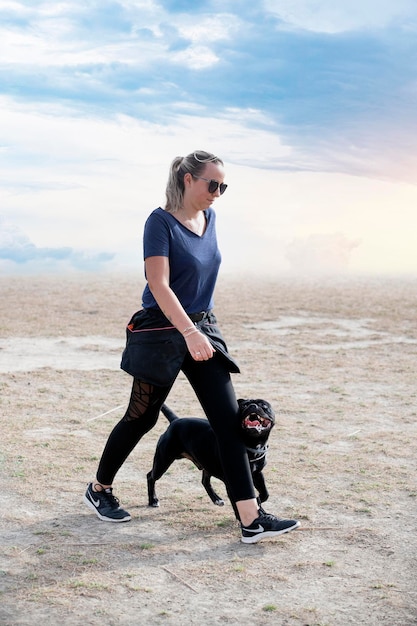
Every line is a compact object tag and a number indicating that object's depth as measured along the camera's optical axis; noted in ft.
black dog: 13.79
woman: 13.24
